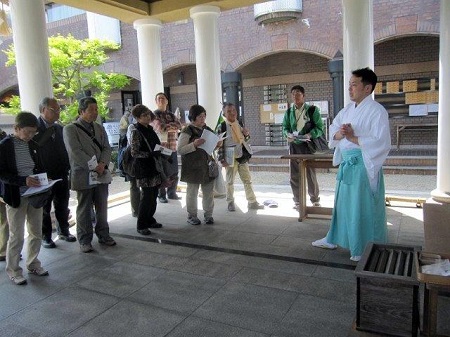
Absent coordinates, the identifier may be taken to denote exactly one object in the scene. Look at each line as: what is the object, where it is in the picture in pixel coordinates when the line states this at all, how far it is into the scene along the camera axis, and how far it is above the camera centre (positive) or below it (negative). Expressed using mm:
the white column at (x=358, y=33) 5633 +1034
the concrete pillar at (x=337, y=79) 11852 +874
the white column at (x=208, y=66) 6922 +841
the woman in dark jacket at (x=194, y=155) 5195 -520
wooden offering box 2355 -1146
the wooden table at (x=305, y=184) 5232 -991
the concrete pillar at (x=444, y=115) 5630 -182
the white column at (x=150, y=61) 7369 +1044
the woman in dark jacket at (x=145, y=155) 4766 -439
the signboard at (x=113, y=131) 13438 -385
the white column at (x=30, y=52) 5020 +902
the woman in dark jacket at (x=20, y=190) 3533 -568
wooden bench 12172 -696
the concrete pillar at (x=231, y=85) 13547 +948
